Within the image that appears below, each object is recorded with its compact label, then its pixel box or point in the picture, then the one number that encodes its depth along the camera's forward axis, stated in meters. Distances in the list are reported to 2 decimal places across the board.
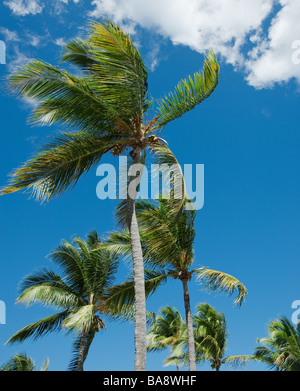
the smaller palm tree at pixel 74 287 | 16.38
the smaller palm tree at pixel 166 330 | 28.34
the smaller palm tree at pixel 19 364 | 25.72
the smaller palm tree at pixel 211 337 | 23.81
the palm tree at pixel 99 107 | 9.42
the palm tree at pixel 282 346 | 19.61
